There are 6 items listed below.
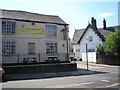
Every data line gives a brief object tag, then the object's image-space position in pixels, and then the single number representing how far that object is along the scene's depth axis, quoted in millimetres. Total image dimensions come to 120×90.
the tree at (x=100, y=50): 18463
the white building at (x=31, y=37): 13333
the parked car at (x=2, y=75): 8107
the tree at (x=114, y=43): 17405
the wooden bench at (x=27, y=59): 13383
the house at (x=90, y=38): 22064
